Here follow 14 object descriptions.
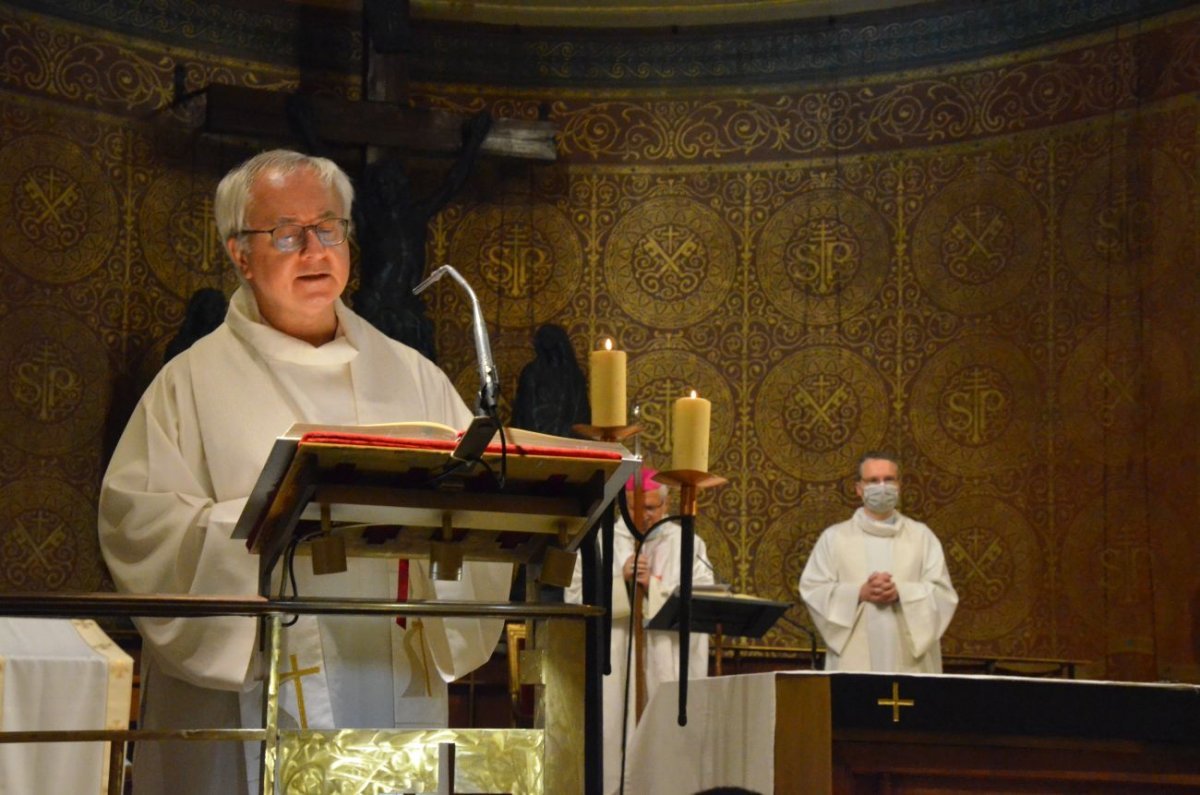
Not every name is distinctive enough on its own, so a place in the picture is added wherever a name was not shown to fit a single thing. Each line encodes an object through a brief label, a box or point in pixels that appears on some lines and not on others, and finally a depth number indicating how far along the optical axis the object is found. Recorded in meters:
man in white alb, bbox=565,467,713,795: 16.61
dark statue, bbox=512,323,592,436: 18.16
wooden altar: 8.03
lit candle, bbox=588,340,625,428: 6.21
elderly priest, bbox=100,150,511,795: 6.00
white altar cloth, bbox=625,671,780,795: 8.52
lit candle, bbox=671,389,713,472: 6.02
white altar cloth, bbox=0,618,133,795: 7.04
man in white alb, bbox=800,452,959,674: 16.84
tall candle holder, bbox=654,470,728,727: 6.05
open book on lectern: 4.77
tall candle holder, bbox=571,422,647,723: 5.73
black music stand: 13.77
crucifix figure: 17.55
